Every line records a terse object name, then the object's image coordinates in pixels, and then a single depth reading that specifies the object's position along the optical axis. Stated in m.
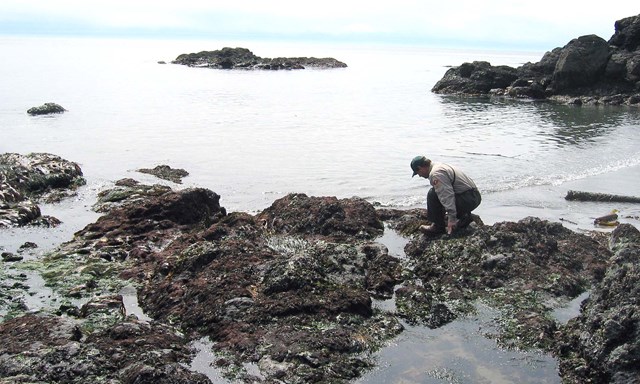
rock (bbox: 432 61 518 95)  58.84
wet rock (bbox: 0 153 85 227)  14.11
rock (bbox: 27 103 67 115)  38.44
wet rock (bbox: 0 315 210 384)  6.66
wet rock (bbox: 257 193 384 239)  12.64
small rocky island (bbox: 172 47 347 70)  104.94
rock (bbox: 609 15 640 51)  55.59
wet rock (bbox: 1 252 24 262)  11.29
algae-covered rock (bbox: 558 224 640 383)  6.71
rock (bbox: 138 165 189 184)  20.03
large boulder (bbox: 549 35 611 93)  50.44
